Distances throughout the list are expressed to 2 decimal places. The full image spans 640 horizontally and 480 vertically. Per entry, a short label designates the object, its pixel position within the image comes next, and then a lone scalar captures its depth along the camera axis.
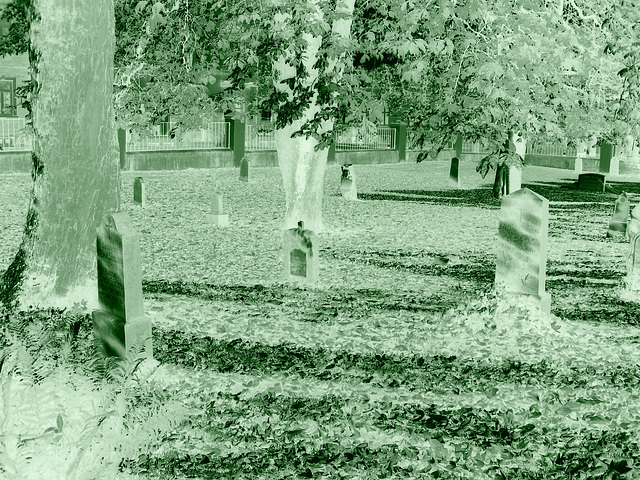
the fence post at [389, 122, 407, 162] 38.78
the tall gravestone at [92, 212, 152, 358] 6.23
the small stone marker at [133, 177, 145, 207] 17.83
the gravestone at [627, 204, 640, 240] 9.99
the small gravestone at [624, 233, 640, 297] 9.36
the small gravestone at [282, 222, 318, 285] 10.05
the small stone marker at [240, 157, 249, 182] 25.86
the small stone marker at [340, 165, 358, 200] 20.86
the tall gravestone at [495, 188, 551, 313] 7.72
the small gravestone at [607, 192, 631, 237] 14.98
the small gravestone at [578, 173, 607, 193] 26.17
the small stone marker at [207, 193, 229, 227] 15.26
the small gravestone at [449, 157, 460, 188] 25.73
